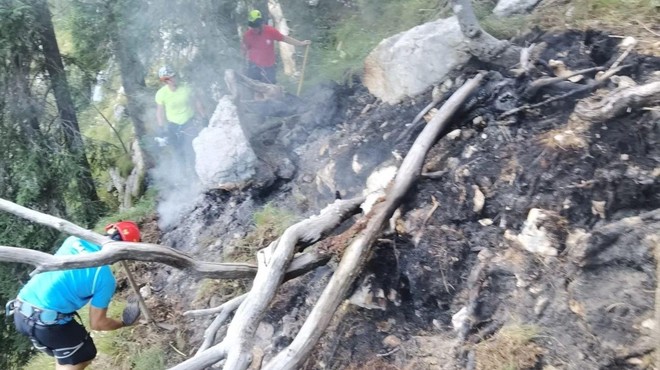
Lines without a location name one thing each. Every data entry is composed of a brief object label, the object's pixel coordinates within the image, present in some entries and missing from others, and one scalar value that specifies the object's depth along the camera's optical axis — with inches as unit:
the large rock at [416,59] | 238.7
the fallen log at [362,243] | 157.8
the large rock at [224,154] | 267.4
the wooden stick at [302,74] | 326.5
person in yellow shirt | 312.3
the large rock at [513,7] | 255.6
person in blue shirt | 176.9
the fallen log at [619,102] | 163.6
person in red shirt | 321.7
